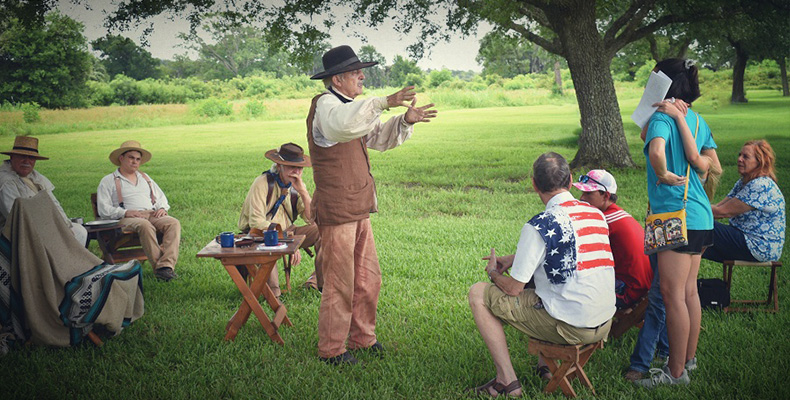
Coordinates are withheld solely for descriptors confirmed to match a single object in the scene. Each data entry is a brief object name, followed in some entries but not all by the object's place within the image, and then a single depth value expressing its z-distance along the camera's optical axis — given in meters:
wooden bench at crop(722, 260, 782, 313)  3.98
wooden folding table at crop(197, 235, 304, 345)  3.84
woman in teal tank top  2.88
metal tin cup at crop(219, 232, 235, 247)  3.96
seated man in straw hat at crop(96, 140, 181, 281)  5.49
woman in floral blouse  3.93
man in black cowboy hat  3.38
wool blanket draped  3.74
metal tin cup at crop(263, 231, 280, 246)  4.04
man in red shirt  3.46
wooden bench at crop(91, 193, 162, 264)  5.52
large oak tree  10.96
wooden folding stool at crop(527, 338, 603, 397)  2.84
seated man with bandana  4.85
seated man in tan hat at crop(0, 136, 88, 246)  5.05
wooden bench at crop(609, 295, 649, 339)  3.53
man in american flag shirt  2.70
